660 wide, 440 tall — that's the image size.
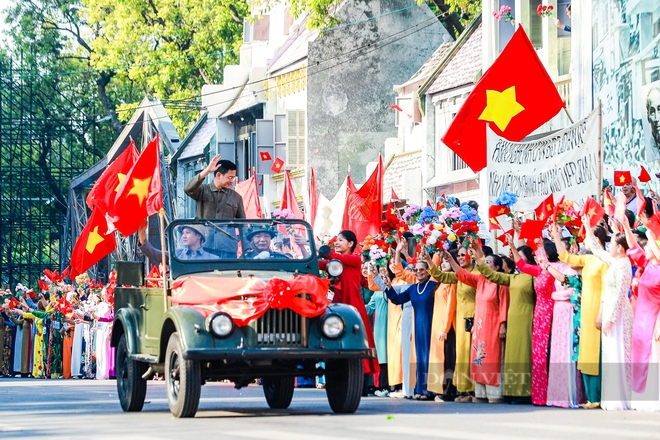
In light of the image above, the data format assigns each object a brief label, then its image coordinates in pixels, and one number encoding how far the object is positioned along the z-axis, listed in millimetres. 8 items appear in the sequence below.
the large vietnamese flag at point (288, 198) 30469
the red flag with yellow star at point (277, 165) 41656
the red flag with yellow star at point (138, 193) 17356
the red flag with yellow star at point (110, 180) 19248
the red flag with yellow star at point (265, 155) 45688
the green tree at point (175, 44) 57219
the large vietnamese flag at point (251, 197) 30875
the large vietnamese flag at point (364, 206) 25703
